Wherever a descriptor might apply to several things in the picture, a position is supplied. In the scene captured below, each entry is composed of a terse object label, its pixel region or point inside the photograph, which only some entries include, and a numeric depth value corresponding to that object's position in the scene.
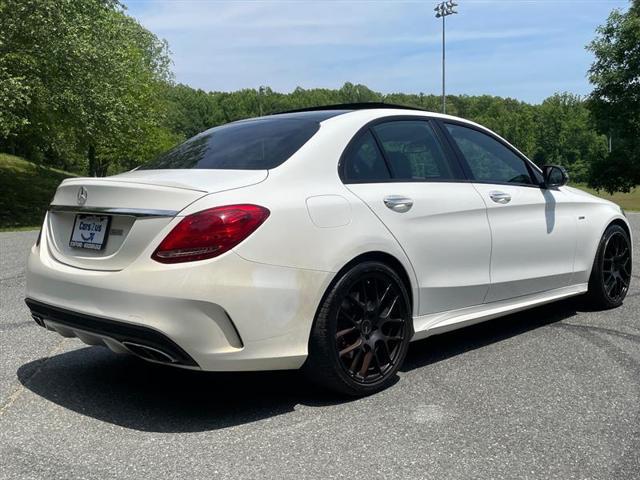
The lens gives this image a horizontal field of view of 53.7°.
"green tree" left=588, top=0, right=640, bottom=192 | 40.12
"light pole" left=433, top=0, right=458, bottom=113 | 43.50
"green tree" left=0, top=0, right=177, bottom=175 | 18.11
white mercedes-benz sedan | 2.90
